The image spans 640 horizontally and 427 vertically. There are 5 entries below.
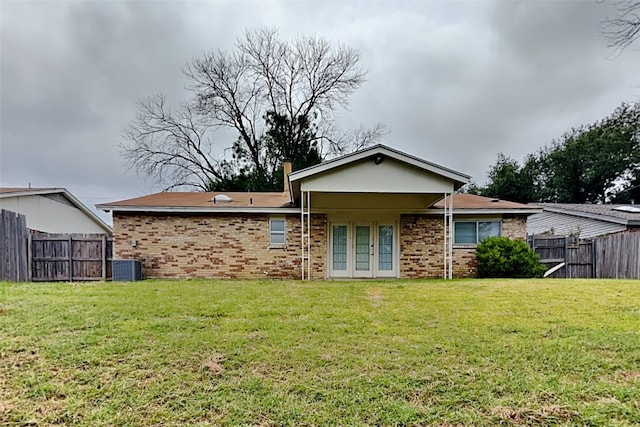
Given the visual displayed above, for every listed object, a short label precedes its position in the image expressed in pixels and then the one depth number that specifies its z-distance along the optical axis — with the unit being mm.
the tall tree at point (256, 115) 25188
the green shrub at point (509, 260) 11641
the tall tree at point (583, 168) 25906
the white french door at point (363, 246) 12789
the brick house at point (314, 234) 12109
